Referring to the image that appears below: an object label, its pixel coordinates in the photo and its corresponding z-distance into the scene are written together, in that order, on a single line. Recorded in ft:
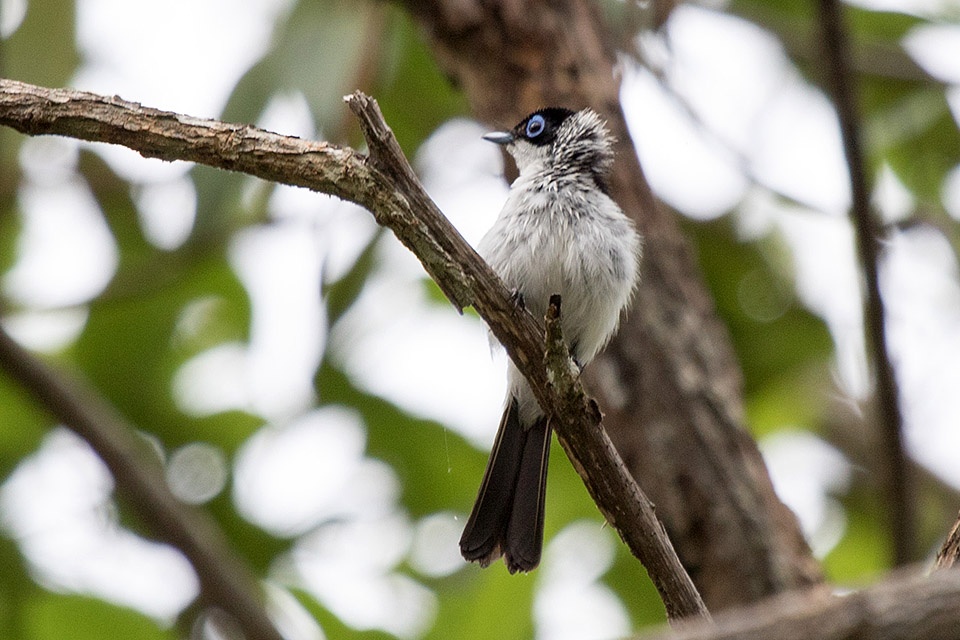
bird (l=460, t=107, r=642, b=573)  25.31
